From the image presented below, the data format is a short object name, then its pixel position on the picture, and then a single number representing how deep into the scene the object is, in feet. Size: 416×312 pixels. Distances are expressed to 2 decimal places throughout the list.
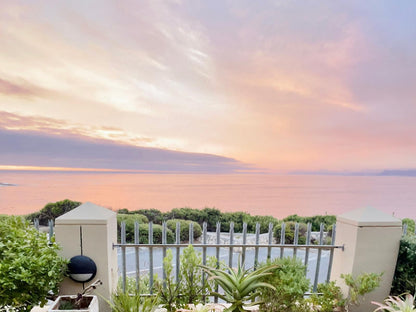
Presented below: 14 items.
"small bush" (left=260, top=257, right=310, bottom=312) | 7.55
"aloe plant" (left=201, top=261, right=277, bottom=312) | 7.47
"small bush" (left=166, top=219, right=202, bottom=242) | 22.65
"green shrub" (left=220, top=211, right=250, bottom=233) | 29.43
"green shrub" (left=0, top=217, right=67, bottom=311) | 6.28
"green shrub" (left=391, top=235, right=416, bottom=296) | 8.61
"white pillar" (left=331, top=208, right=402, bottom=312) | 8.73
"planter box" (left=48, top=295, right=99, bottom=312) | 6.83
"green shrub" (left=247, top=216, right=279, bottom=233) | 27.48
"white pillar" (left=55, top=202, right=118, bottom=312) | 7.95
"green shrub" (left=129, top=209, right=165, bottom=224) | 30.30
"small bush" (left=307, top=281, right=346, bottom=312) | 8.76
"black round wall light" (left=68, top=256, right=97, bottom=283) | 7.81
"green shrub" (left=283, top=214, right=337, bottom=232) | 28.50
